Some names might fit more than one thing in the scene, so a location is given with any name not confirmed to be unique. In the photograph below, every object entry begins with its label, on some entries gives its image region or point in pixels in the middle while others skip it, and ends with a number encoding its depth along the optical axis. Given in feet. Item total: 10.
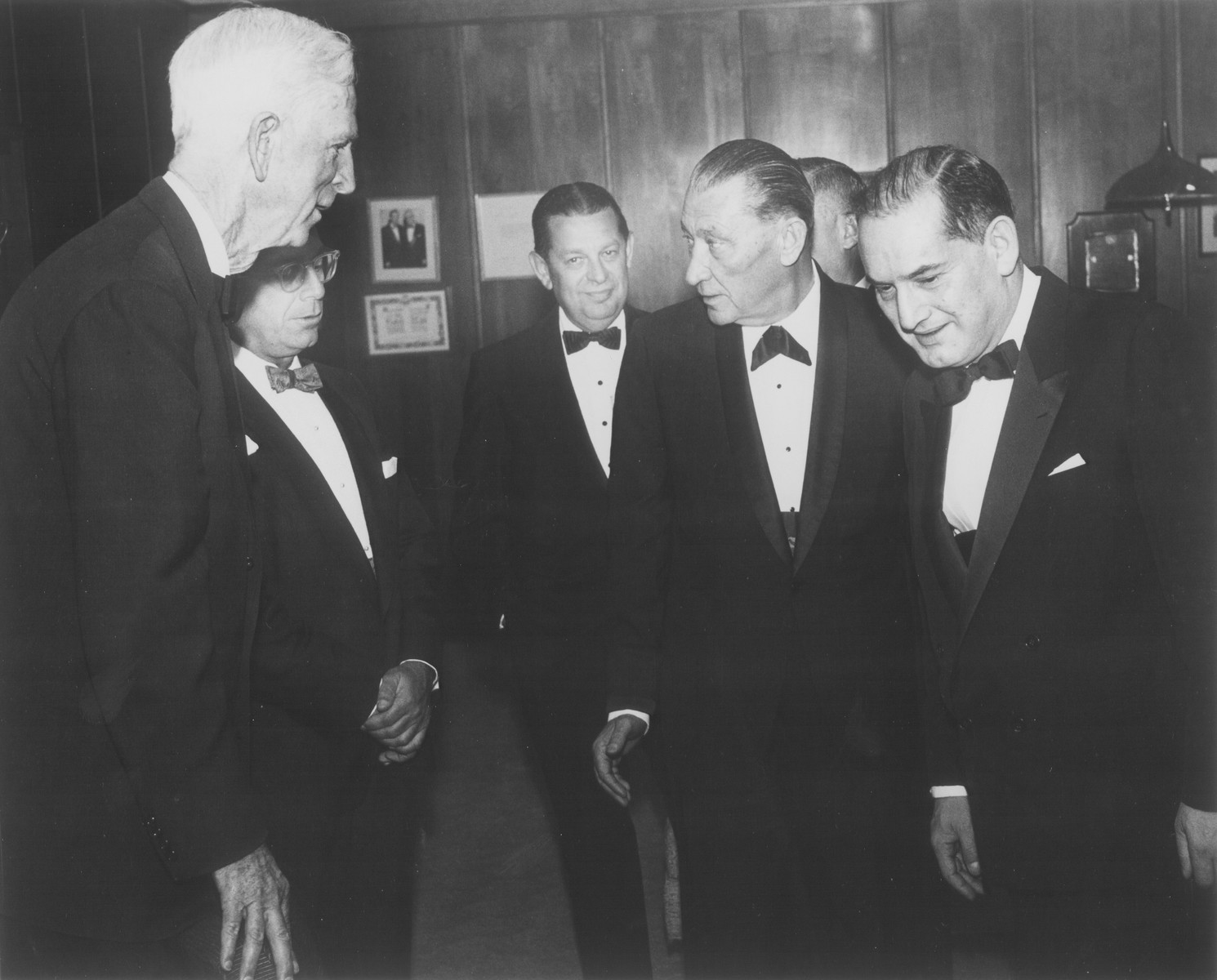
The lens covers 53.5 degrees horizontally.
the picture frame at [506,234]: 21.35
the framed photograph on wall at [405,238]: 21.66
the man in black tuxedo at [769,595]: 8.20
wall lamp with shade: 18.72
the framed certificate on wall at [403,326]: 21.95
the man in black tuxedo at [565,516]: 10.10
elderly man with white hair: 4.85
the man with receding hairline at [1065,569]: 6.03
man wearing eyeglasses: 7.32
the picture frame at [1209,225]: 21.01
